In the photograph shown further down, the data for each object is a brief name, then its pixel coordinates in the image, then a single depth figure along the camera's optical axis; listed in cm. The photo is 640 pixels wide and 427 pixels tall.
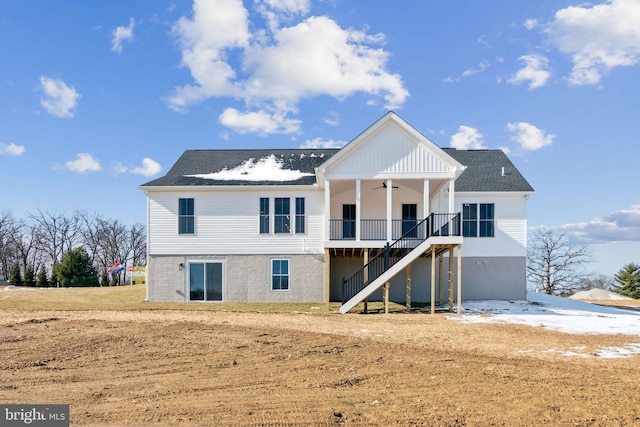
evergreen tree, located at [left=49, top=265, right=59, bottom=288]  3741
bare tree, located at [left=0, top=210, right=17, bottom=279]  5250
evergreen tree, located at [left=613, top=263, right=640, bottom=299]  4297
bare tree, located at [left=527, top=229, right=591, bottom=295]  3909
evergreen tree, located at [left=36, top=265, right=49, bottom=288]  3784
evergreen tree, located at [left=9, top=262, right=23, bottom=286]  3921
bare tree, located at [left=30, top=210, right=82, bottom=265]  5588
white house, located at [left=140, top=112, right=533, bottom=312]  1986
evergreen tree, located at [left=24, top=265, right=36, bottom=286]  3819
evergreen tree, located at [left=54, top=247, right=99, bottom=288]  3578
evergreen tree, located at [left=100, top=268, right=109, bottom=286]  4297
